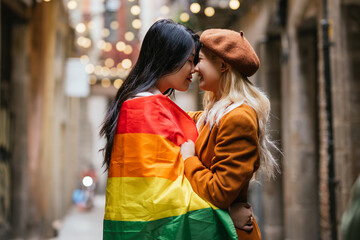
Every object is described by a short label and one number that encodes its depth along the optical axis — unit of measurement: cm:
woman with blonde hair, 245
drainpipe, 612
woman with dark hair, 242
